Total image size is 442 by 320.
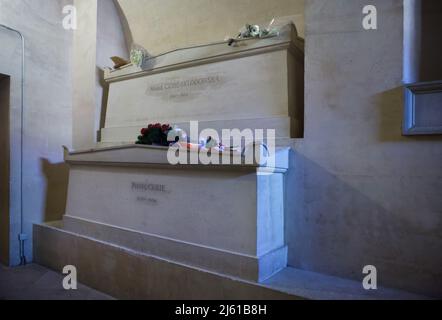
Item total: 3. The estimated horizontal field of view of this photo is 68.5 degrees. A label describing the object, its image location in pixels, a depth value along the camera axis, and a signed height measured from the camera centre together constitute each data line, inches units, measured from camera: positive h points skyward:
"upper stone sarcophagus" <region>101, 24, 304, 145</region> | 117.3 +29.4
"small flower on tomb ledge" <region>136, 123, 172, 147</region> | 119.9 +8.3
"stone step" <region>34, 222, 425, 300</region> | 88.9 -37.5
